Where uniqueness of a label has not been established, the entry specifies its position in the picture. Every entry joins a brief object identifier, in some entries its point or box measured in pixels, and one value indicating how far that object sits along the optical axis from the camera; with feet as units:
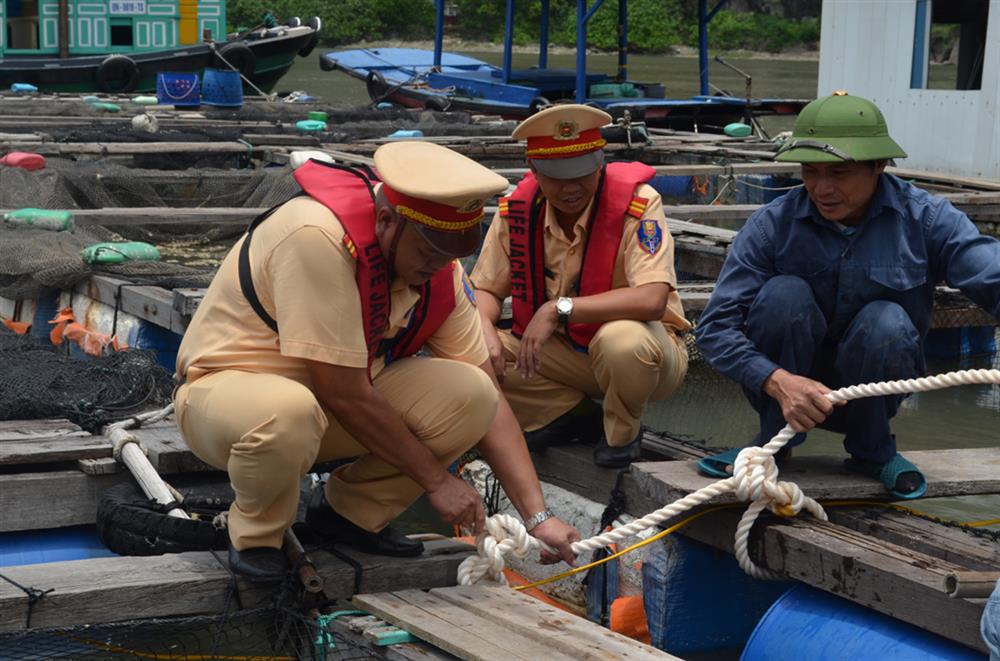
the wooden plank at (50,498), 12.55
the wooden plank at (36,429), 13.71
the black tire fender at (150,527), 11.38
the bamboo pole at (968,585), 9.09
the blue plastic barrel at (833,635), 9.80
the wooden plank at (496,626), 9.46
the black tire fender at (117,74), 66.95
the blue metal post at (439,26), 60.08
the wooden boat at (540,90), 54.60
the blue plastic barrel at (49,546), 12.26
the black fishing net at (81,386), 14.57
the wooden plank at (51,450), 13.05
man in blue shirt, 10.80
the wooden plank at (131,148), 35.50
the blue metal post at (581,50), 52.80
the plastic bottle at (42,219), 23.67
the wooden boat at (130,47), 67.31
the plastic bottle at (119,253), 21.30
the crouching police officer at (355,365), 9.75
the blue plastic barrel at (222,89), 53.01
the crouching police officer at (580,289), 13.10
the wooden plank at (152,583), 10.05
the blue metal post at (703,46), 57.06
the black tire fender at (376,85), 63.10
